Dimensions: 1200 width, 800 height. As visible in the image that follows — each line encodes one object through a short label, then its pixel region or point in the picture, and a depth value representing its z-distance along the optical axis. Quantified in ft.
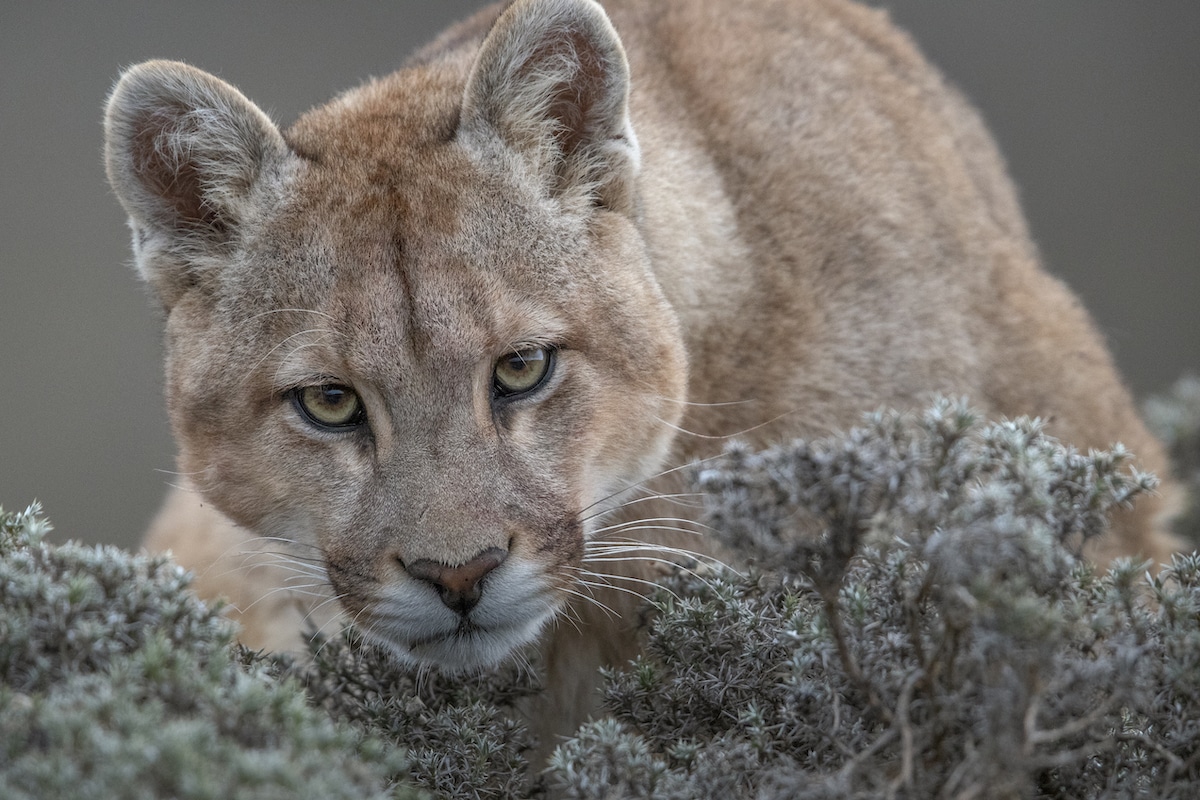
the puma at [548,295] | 21.52
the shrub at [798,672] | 14.49
